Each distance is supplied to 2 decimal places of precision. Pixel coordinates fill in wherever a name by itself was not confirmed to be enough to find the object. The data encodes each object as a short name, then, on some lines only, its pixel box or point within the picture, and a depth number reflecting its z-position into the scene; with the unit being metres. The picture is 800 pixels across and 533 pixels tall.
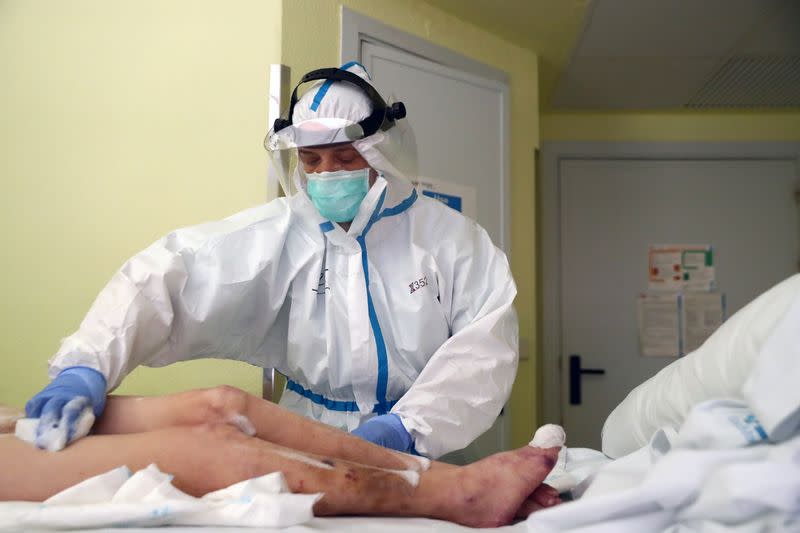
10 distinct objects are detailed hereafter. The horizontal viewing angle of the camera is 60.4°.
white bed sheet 0.85
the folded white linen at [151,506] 0.82
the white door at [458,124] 2.42
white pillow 0.89
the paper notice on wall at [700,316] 3.55
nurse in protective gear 1.51
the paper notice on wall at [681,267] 3.60
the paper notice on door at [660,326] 3.56
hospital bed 0.69
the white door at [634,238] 3.58
